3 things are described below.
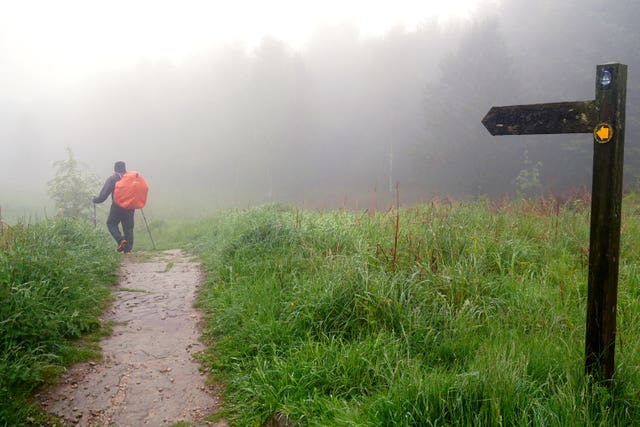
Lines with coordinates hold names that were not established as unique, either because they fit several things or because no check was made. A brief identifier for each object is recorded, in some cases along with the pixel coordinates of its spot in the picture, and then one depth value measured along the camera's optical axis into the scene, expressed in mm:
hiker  10133
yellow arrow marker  2562
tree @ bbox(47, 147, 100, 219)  13789
